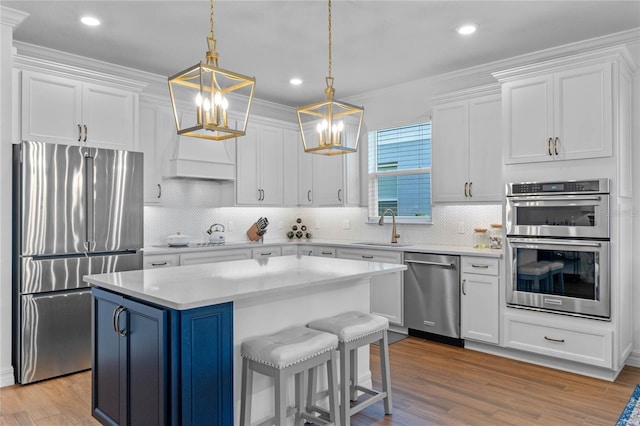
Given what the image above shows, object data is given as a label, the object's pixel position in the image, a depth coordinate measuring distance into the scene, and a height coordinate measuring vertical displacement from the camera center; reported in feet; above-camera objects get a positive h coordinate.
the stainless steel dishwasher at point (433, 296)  14.23 -2.70
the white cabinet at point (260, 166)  18.12 +2.04
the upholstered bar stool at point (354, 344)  8.39 -2.53
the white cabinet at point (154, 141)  15.39 +2.61
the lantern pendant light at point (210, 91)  6.95 +1.98
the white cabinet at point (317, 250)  17.88 -1.48
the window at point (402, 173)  17.21 +1.68
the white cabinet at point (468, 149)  14.29 +2.17
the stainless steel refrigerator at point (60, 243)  11.35 -0.75
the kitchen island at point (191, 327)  6.66 -1.92
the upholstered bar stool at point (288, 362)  7.06 -2.44
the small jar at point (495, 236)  14.64 -0.73
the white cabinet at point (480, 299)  13.35 -2.60
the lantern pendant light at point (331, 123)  8.64 +1.80
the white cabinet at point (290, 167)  19.85 +2.14
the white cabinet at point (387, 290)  15.61 -2.69
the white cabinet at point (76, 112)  12.06 +2.96
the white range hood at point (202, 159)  15.93 +2.06
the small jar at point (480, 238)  15.16 -0.82
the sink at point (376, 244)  17.13 -1.16
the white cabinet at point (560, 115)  11.55 +2.71
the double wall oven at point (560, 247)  11.43 -0.88
